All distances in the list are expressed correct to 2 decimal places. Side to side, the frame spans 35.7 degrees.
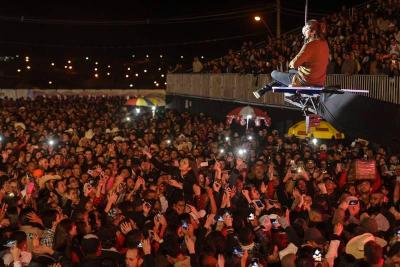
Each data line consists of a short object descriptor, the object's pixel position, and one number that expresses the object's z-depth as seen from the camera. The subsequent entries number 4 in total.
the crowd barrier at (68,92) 42.03
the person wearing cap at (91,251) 6.00
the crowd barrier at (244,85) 15.88
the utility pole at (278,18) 27.62
